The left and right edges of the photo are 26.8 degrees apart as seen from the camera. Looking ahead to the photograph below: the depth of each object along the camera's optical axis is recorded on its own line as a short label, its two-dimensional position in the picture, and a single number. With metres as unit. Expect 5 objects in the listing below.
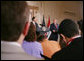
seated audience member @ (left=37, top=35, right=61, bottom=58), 2.52
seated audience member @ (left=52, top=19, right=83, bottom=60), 1.08
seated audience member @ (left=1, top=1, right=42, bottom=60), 0.79
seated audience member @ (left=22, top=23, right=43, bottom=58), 2.15
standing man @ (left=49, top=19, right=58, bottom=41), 7.65
